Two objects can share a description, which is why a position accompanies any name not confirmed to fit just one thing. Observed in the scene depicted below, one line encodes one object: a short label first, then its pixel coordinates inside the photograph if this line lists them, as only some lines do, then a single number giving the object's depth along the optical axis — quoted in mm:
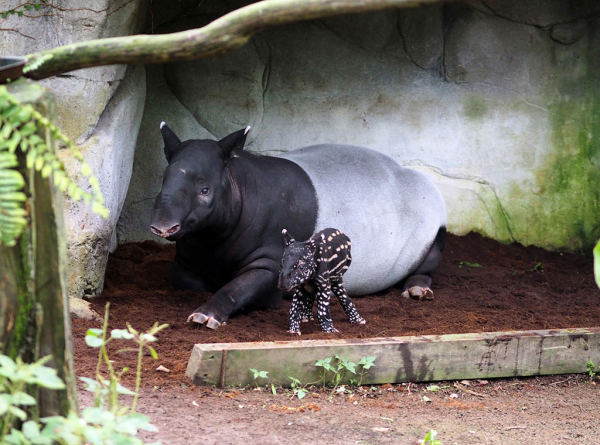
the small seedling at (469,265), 14625
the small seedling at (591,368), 9324
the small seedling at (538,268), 14562
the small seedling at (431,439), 6461
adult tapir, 10875
